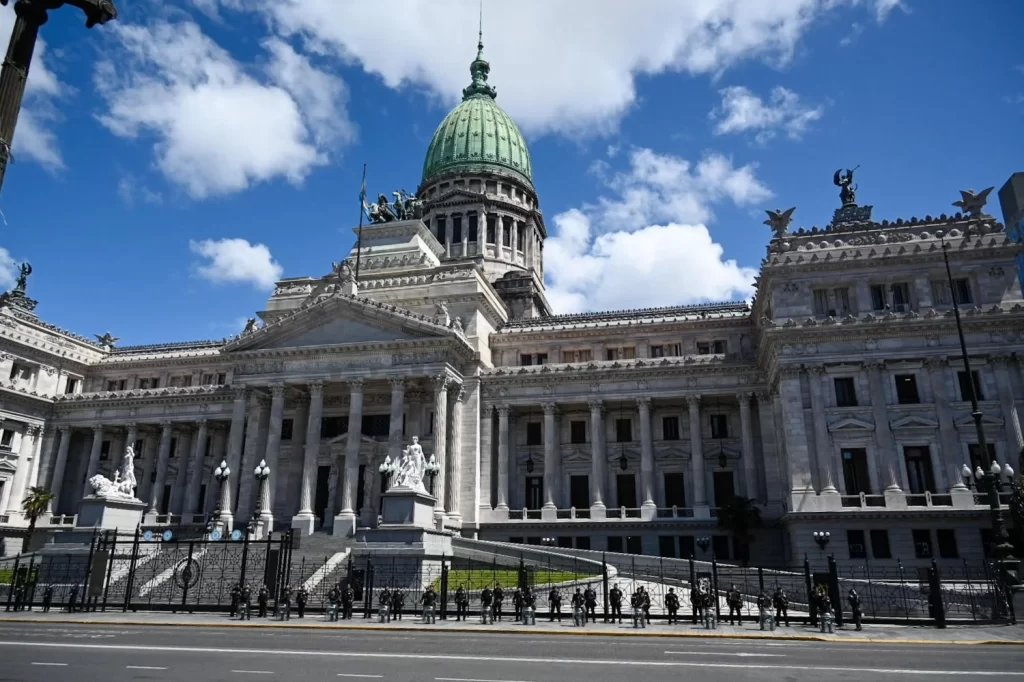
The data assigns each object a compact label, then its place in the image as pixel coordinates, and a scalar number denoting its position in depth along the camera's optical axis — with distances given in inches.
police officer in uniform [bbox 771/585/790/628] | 1013.2
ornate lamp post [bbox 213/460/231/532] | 1805.1
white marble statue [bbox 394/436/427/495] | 1450.5
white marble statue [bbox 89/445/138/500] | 1565.0
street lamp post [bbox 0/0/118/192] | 350.6
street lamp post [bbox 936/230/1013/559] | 1057.7
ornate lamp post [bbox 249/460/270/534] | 1617.9
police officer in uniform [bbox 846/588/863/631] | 971.9
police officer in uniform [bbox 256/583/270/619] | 1105.4
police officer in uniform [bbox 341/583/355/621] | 1082.7
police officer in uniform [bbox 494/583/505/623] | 1053.2
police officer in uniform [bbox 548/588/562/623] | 1076.8
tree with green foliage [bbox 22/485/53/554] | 2166.6
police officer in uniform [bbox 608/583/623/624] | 1056.2
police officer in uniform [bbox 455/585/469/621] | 1082.1
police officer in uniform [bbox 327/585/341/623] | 1054.4
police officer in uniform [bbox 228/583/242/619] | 1101.1
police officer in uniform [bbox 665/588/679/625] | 1022.6
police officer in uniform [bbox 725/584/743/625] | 1033.5
